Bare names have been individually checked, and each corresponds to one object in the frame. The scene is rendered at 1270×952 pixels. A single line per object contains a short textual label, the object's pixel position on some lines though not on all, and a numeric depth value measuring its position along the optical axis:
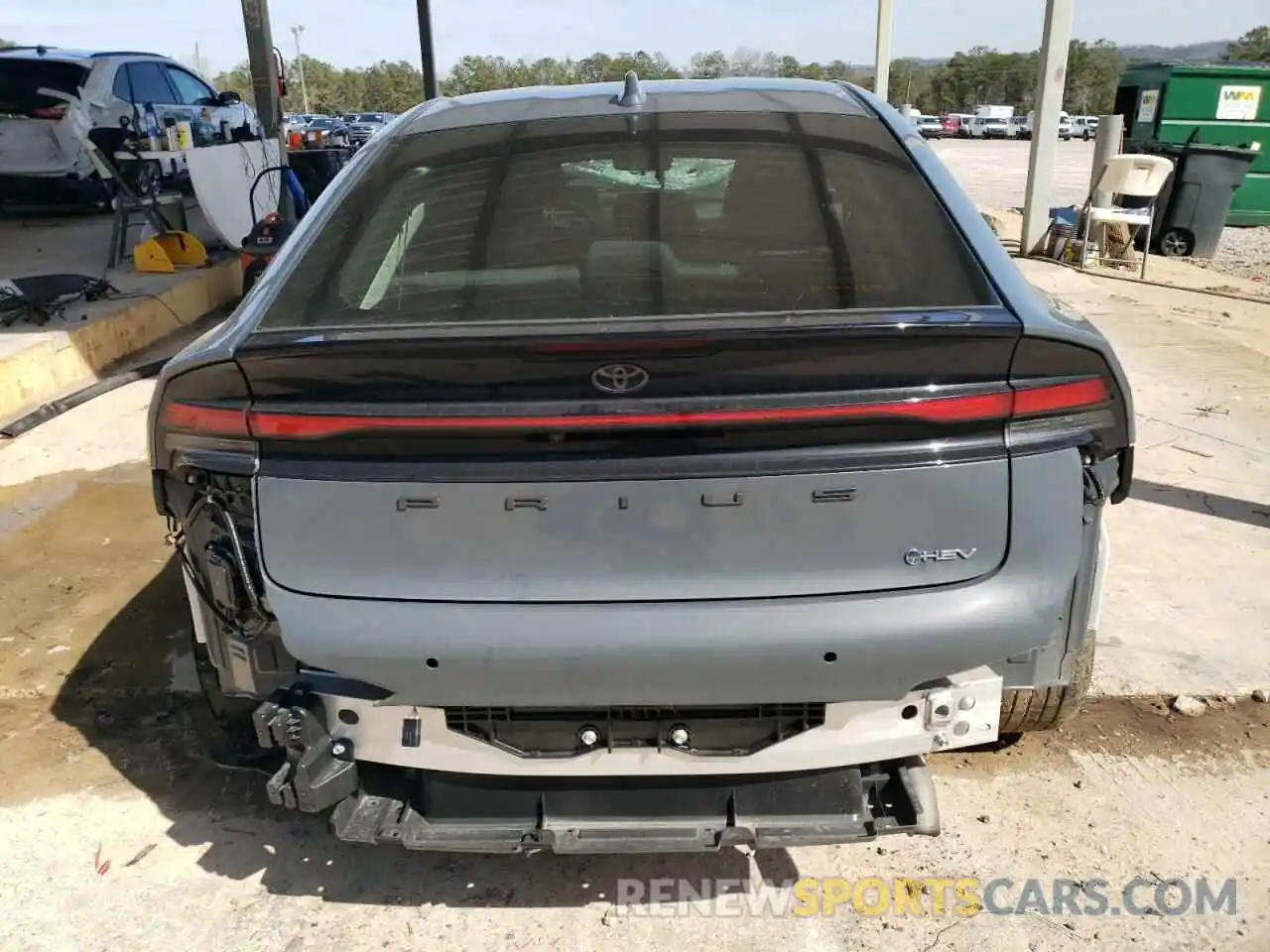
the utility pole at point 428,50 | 13.28
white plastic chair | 10.35
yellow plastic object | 8.63
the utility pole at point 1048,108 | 9.96
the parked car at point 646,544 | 1.88
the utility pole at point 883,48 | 12.99
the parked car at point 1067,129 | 49.07
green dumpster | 13.24
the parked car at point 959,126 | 54.47
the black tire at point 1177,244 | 11.99
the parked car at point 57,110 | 10.57
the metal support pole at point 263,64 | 9.32
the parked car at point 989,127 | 52.22
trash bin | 11.55
